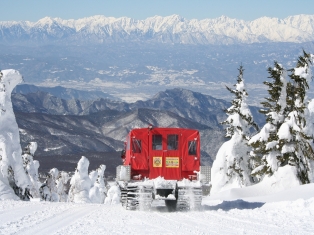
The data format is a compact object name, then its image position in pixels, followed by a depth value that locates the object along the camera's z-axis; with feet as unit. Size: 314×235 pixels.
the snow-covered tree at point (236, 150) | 162.71
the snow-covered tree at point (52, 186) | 193.09
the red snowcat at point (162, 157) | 87.30
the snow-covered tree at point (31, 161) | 186.09
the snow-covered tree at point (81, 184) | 247.91
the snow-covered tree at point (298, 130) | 121.29
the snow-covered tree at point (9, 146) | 125.29
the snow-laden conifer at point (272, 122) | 125.49
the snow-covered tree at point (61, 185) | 269.44
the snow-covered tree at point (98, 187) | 258.78
